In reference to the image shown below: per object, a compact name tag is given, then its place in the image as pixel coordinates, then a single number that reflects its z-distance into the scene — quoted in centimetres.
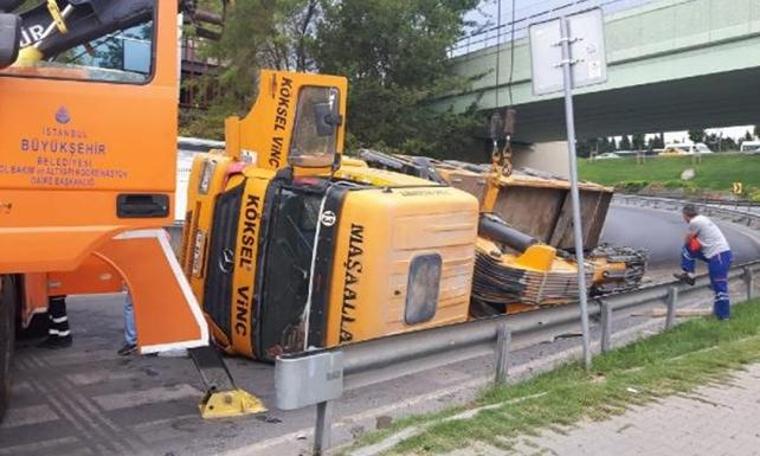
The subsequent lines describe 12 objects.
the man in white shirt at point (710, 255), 992
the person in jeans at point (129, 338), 769
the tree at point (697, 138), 11062
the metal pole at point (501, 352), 641
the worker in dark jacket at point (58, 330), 803
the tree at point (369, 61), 2552
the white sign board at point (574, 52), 680
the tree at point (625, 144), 12527
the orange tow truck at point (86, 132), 430
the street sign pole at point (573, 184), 685
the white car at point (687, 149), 9764
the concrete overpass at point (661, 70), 1762
